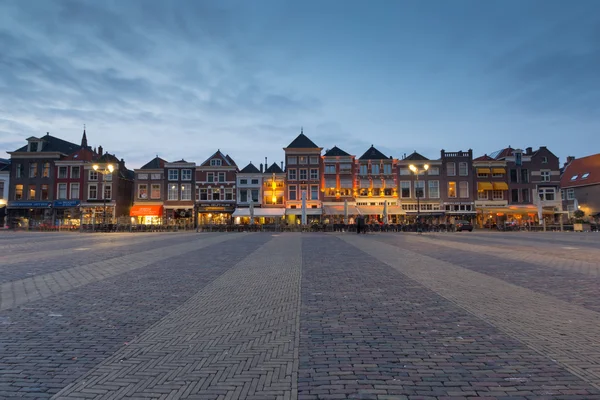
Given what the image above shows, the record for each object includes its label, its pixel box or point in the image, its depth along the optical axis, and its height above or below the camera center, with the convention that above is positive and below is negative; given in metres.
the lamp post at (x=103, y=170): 53.25 +7.89
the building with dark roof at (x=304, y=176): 52.75 +6.50
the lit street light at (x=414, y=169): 35.15 +5.03
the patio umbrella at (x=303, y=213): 39.62 +0.95
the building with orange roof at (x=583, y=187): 52.53 +4.87
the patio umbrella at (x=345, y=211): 41.05 +1.17
